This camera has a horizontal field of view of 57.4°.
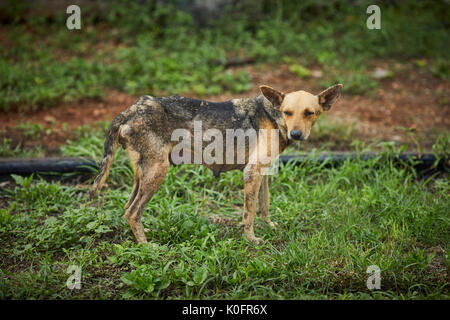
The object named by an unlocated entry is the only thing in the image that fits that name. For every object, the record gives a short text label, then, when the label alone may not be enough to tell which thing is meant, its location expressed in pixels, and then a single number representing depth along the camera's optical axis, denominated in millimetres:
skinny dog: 3771
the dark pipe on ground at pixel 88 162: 5223
